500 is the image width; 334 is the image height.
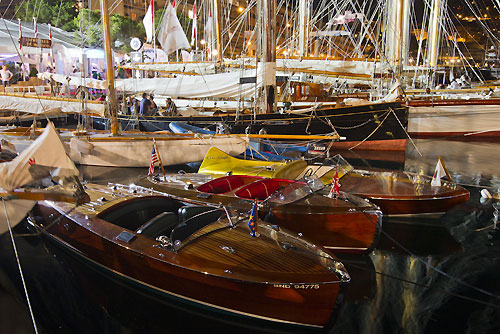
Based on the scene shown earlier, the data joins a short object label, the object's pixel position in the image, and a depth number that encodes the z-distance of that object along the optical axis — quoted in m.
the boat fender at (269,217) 6.12
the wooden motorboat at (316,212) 5.93
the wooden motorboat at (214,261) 4.09
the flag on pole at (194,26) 25.48
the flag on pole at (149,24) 18.77
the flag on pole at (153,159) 7.88
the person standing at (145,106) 17.20
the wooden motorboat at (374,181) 7.08
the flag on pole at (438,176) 7.60
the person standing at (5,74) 20.86
